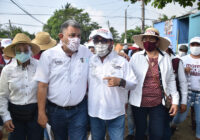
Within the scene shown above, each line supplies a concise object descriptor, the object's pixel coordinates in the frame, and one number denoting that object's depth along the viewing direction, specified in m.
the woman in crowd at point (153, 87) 2.37
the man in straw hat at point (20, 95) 2.13
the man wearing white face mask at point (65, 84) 2.12
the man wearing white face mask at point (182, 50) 5.93
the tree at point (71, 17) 46.91
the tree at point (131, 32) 44.59
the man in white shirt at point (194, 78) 3.31
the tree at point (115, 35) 60.58
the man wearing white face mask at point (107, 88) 2.13
